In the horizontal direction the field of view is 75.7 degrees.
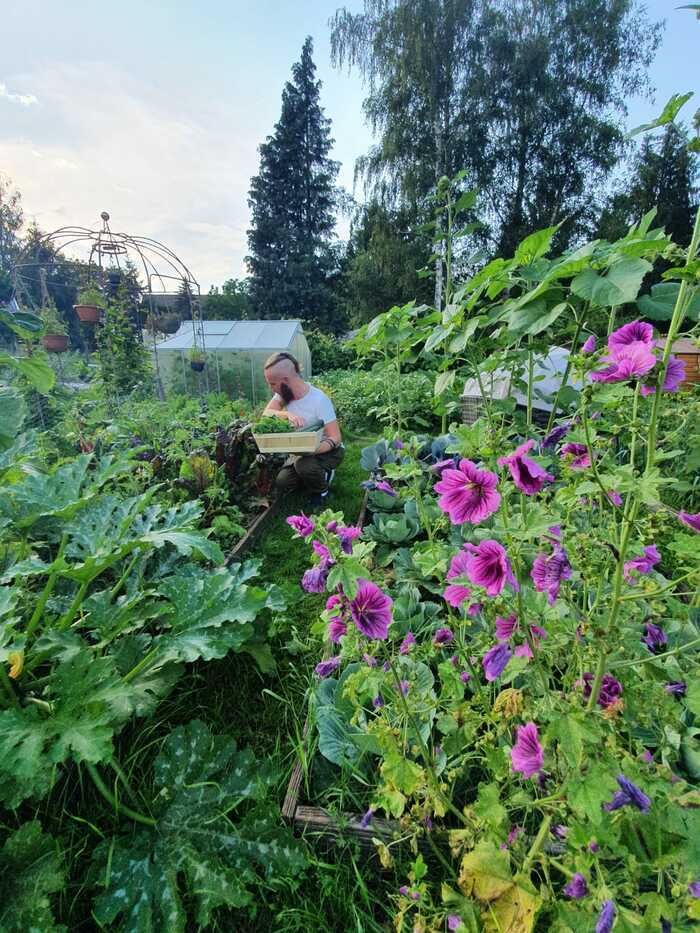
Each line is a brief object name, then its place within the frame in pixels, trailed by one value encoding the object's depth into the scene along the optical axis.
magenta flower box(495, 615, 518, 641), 0.86
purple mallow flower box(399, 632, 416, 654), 1.09
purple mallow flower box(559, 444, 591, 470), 0.97
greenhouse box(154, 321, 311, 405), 8.89
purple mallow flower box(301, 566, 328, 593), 0.96
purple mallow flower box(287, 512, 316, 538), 0.99
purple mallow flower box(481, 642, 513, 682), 0.84
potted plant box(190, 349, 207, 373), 7.98
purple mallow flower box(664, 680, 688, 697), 0.91
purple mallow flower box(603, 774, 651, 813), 0.73
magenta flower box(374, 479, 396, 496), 1.29
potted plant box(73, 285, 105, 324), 5.91
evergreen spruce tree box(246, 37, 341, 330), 21.02
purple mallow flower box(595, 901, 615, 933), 0.67
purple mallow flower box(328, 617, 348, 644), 1.03
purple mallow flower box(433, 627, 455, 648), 1.17
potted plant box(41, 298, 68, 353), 6.03
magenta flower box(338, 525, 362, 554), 0.98
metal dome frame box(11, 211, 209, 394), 5.35
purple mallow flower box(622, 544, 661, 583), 0.95
